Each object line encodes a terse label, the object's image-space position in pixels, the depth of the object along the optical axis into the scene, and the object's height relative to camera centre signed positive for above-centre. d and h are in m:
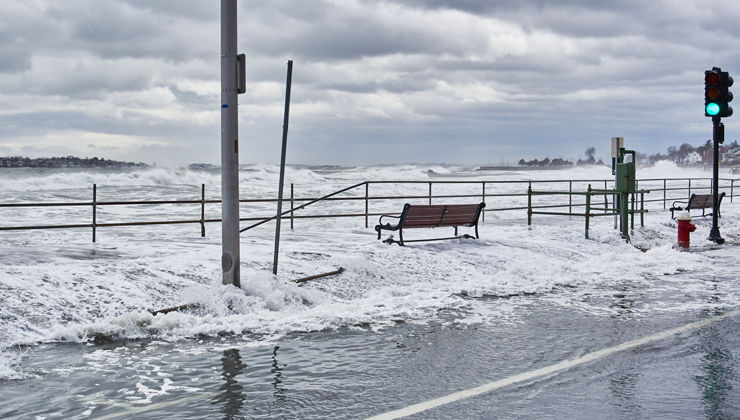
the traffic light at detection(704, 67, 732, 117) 14.88 +2.34
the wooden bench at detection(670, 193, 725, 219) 19.62 -0.17
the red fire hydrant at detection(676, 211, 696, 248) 14.95 -0.71
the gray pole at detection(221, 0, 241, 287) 7.82 +0.57
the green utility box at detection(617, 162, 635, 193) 15.51 +0.46
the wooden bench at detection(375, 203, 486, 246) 12.07 -0.39
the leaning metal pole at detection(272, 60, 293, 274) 8.15 +0.90
